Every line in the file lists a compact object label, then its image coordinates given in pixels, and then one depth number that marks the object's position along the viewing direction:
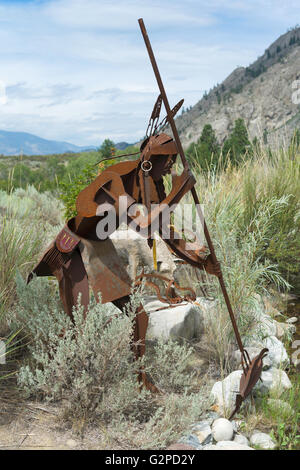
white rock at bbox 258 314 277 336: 3.40
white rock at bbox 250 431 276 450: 2.39
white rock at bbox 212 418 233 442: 2.44
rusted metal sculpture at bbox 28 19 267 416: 2.35
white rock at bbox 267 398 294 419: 2.60
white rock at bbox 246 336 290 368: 3.21
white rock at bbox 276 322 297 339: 3.70
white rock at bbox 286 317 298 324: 4.08
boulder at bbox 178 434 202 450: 2.37
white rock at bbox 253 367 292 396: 2.84
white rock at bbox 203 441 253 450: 2.29
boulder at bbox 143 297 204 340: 3.48
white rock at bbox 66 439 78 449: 2.33
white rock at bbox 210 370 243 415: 2.67
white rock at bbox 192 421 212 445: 2.44
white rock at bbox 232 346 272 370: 3.09
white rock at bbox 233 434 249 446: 2.44
